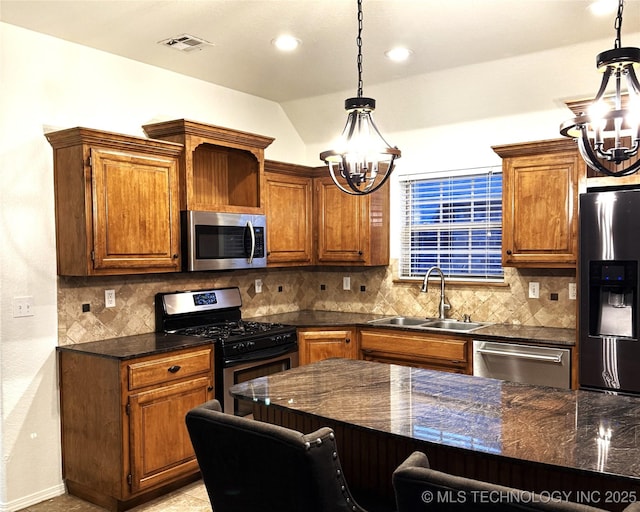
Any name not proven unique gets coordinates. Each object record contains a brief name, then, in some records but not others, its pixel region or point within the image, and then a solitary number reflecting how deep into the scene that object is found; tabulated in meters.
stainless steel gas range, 3.78
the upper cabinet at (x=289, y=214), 4.77
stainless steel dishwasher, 3.57
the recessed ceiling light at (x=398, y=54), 3.76
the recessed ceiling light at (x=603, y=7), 2.96
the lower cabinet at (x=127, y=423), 3.23
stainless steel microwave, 3.92
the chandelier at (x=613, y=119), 1.84
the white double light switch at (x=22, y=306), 3.35
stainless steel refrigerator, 3.24
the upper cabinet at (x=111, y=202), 3.35
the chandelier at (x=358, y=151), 2.44
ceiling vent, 3.55
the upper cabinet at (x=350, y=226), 4.85
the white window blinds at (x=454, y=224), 4.55
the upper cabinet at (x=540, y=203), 3.74
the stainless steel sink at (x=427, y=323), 4.39
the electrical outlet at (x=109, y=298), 3.78
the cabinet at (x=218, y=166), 3.88
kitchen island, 1.64
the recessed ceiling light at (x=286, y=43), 3.54
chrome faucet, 4.60
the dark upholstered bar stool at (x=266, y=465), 1.47
